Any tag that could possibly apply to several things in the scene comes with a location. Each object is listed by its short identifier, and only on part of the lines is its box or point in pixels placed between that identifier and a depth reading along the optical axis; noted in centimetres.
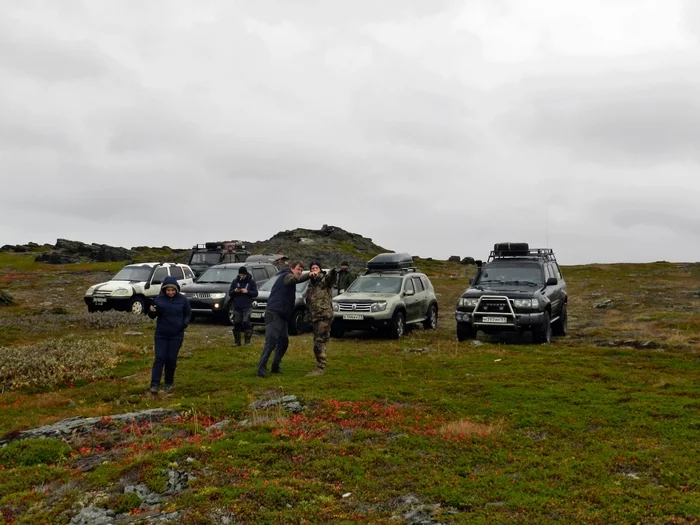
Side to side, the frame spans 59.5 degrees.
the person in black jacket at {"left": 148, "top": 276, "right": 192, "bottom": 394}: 1090
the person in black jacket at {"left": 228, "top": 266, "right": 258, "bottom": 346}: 1611
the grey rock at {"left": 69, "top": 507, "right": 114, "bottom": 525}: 568
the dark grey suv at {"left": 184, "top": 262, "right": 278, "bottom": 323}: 2172
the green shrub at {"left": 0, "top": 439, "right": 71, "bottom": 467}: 748
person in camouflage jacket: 1199
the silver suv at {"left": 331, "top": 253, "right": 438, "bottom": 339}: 1827
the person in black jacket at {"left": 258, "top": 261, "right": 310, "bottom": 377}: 1174
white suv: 2461
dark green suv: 1675
